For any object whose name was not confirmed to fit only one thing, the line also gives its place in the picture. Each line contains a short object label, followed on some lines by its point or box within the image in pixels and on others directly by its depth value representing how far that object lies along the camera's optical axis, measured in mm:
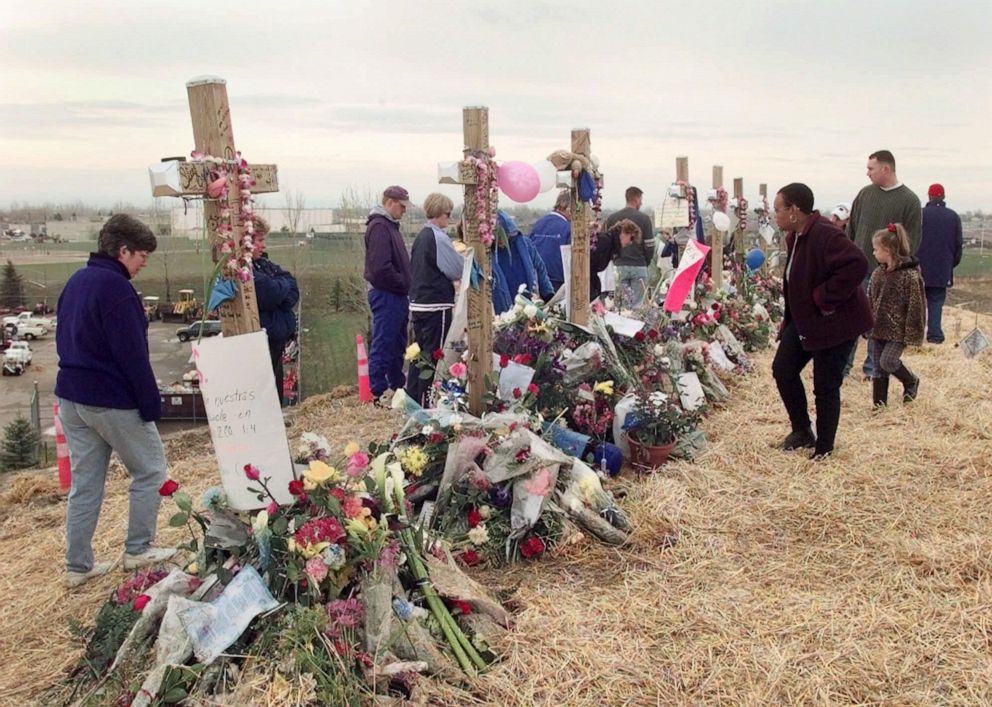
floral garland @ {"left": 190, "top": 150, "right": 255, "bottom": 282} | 2809
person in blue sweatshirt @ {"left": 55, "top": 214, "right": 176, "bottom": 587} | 3275
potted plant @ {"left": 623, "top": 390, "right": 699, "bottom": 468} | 4715
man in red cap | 8258
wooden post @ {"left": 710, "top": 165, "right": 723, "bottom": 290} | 9430
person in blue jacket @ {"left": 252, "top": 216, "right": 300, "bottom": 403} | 5078
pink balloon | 4727
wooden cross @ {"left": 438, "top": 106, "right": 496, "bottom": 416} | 4438
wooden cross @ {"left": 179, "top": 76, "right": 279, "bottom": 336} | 2779
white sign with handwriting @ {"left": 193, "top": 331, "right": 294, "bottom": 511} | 2939
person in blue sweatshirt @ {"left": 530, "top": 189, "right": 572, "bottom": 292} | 6629
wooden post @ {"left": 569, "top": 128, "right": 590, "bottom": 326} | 5512
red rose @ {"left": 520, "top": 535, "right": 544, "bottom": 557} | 3628
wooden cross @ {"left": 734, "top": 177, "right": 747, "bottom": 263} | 11094
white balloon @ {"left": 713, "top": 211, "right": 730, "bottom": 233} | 9484
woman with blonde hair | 5676
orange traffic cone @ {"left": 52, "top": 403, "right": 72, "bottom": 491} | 5043
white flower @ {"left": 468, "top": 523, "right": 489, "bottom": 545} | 3590
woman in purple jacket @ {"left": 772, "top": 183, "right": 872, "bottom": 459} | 4465
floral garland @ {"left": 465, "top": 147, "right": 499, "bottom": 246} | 4414
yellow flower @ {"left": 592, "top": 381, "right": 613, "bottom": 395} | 4789
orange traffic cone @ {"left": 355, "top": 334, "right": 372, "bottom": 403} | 7230
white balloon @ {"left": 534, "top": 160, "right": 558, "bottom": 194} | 4992
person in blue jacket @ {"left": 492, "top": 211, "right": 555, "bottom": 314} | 5742
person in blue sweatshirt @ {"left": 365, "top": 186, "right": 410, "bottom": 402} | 6062
